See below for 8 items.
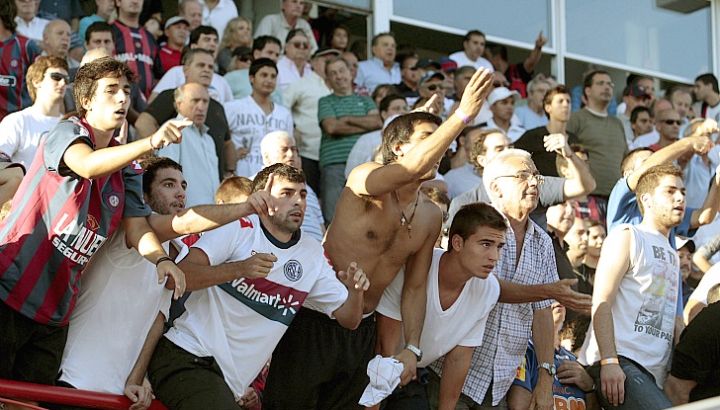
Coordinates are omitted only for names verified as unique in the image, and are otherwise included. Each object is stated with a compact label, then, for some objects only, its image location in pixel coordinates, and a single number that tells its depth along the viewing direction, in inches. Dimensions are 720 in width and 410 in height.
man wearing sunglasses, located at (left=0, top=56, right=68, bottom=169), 509.4
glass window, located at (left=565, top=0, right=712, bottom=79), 1148.5
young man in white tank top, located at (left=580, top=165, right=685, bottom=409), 440.5
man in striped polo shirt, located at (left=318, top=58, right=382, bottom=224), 681.6
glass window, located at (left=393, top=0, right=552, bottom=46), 1021.8
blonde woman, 800.3
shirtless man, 400.5
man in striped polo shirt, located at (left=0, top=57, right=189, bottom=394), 339.3
